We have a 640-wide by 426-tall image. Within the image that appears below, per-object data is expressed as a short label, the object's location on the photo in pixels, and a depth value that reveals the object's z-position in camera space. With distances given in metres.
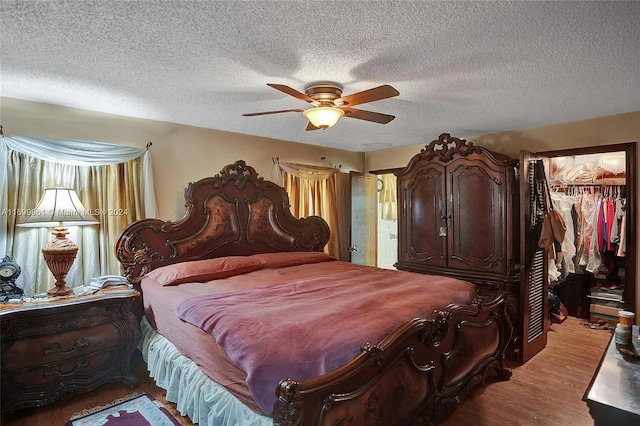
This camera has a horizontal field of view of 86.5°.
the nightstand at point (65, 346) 2.29
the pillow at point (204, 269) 2.89
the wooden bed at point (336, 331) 1.46
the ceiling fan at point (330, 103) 2.27
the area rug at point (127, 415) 2.27
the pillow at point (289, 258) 3.56
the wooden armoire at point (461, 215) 3.34
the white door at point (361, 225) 5.09
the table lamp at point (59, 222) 2.61
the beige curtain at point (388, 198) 5.64
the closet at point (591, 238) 4.33
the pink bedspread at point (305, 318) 1.54
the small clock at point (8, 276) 2.56
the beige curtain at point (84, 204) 2.78
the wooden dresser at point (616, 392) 1.43
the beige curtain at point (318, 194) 4.60
